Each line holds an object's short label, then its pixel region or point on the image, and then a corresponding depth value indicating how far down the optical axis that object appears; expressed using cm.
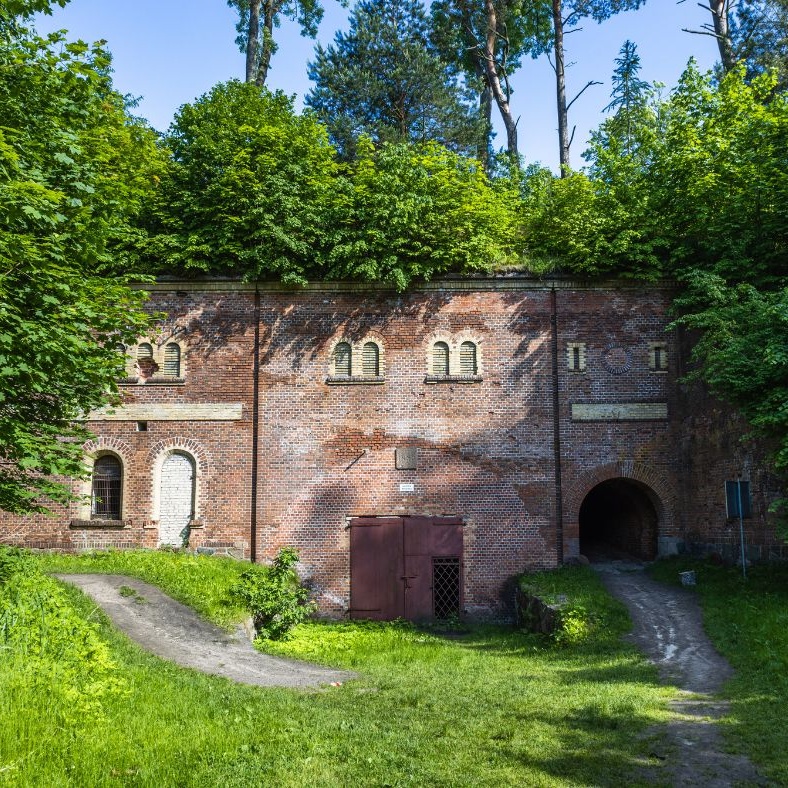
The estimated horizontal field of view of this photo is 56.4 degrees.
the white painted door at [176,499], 1686
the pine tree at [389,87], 2830
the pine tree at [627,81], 3366
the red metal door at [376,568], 1648
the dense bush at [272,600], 1375
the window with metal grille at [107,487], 1705
